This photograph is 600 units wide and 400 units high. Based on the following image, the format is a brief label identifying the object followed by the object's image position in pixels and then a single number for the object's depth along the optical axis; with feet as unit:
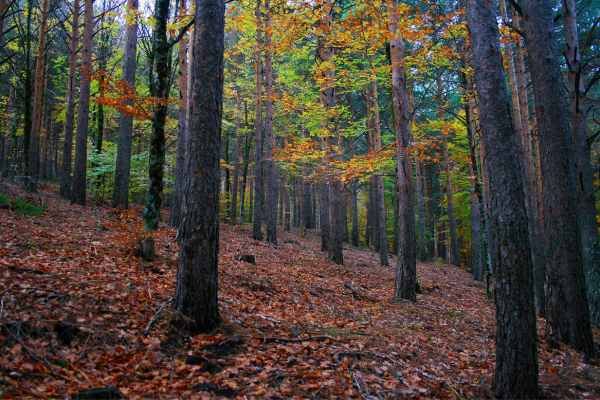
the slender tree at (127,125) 47.55
